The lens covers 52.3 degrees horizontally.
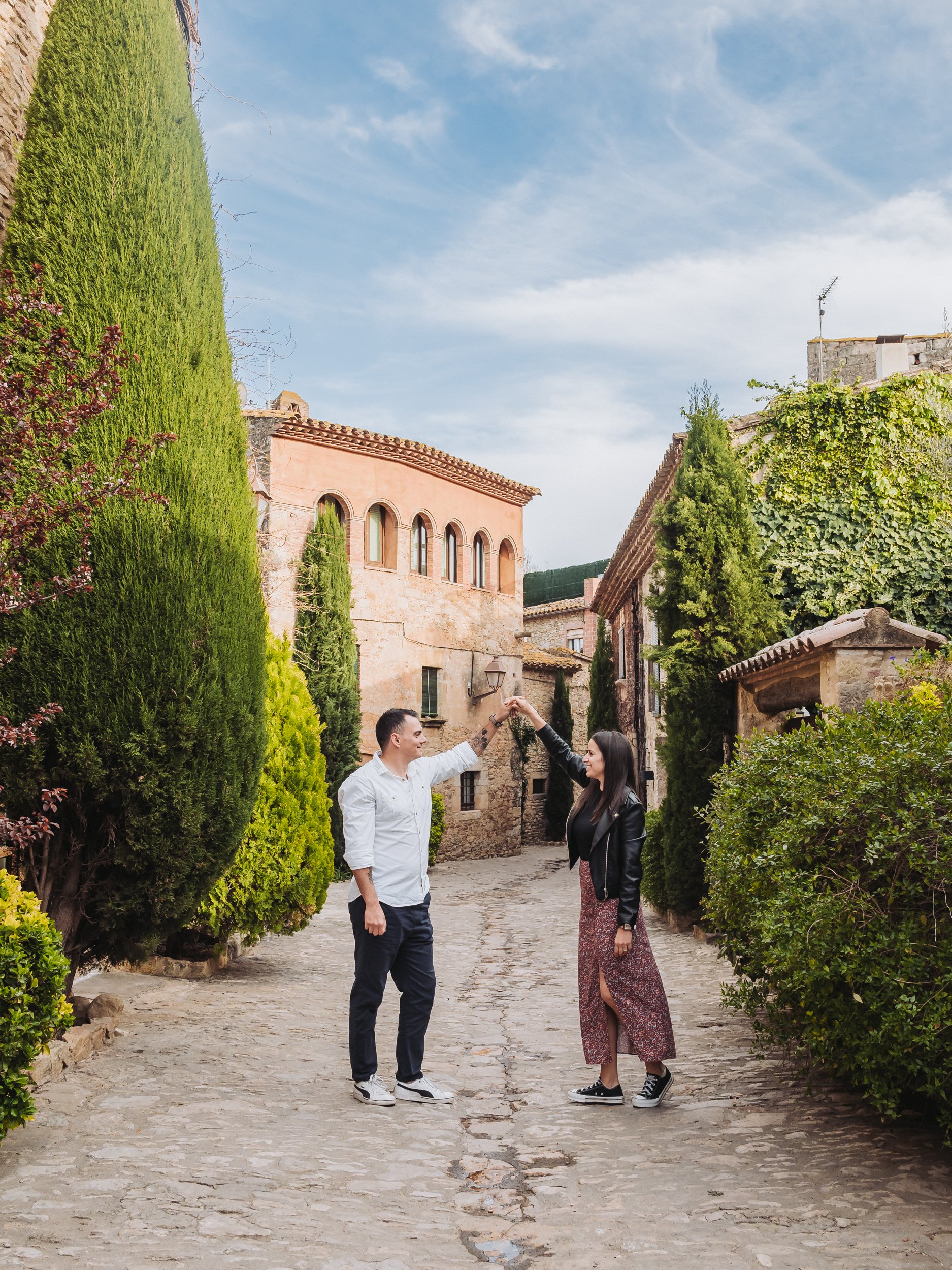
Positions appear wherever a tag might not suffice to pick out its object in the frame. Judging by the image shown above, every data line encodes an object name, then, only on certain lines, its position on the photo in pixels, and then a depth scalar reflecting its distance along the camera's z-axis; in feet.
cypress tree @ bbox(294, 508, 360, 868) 58.85
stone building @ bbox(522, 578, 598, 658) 107.14
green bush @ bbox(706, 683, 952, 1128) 10.19
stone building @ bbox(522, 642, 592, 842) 84.94
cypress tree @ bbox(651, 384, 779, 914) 34.50
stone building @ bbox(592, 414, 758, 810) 46.19
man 14.23
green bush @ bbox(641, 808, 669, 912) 36.37
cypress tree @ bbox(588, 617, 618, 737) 69.00
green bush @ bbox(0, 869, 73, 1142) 10.82
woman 14.12
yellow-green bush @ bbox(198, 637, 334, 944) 23.86
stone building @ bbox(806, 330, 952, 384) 54.90
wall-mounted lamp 60.95
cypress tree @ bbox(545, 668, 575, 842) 86.63
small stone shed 25.99
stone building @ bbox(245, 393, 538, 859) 61.52
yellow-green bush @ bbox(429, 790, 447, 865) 62.54
